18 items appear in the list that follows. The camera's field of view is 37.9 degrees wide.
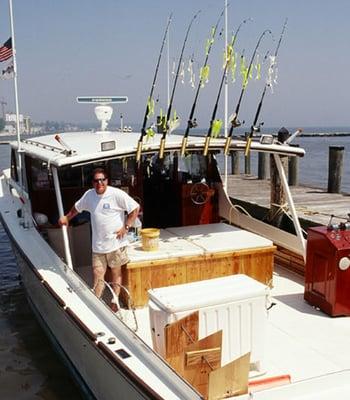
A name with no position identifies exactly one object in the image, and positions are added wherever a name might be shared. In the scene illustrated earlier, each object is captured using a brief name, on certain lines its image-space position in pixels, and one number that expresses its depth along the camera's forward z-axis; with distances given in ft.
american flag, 27.86
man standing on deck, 17.70
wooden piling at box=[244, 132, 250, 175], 62.97
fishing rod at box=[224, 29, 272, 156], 19.04
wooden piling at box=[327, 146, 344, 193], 44.36
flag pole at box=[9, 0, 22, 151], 25.59
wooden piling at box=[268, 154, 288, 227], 30.33
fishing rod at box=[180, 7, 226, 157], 19.03
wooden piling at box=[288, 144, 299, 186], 50.60
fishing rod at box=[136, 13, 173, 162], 18.61
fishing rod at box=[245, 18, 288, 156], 19.54
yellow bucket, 19.17
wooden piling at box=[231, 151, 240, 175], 62.88
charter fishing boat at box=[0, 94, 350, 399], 12.35
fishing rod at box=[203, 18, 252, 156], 18.81
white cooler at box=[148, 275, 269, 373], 12.93
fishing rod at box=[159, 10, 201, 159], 18.67
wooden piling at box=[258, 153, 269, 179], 54.82
